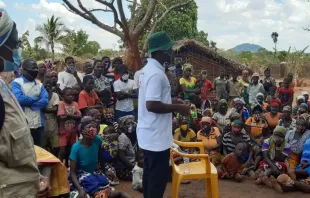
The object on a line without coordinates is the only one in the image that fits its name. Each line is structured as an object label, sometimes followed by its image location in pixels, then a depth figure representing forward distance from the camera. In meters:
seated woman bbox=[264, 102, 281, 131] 6.68
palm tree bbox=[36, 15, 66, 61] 27.72
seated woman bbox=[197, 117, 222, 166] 5.84
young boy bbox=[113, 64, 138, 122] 6.20
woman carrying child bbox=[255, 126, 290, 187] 5.29
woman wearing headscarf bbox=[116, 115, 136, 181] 5.32
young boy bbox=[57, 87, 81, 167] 5.20
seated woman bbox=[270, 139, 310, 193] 4.90
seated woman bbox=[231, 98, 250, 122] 6.96
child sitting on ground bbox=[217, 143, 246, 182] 5.45
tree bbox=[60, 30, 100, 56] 28.01
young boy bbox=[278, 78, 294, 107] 8.20
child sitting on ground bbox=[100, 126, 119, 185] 5.29
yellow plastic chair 4.13
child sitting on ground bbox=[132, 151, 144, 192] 4.86
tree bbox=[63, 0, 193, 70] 11.16
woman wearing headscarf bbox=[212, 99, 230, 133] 6.73
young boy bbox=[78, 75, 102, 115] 5.66
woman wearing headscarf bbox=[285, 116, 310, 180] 5.36
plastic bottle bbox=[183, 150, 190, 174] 4.19
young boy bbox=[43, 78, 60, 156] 5.17
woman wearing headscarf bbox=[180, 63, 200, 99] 7.85
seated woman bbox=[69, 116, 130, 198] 4.18
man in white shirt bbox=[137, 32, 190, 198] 3.24
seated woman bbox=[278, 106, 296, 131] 6.21
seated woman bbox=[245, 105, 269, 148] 6.47
